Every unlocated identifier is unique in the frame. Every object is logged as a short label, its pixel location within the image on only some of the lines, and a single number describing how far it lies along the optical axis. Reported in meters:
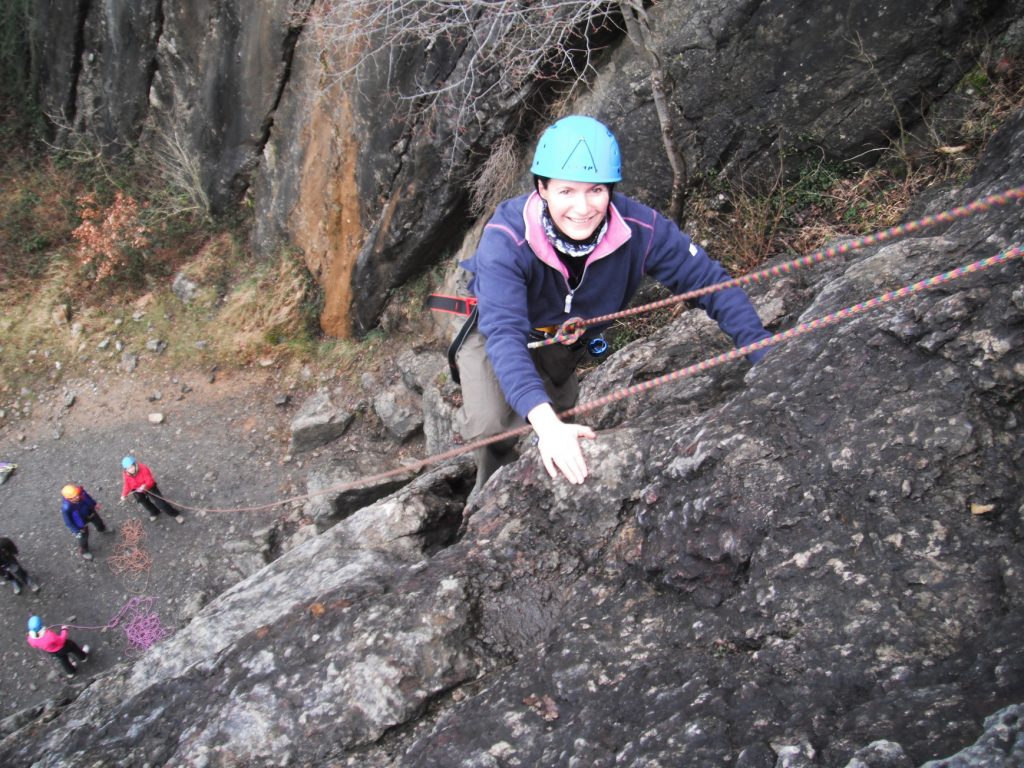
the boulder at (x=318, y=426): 9.64
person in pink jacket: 7.07
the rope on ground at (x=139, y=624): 7.96
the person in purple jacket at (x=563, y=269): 2.85
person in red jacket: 8.48
